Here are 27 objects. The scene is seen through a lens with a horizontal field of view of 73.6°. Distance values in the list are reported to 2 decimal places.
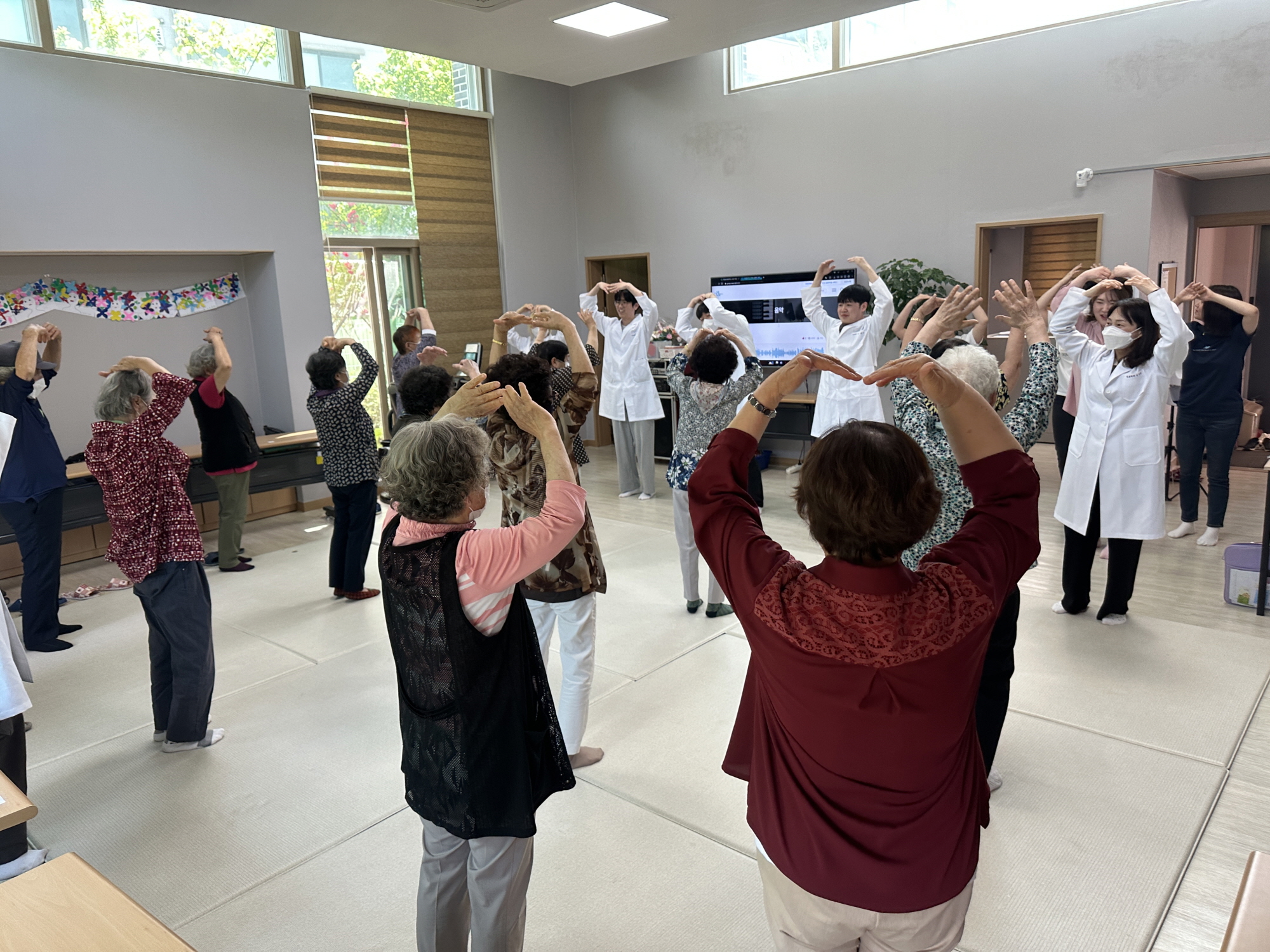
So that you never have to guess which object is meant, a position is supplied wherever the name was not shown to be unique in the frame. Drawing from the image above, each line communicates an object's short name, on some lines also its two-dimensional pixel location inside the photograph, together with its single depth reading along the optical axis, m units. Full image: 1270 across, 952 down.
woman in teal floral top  2.45
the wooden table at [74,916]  1.29
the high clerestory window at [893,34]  6.48
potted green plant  7.02
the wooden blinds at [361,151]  7.59
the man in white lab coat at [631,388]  7.28
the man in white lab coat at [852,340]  5.32
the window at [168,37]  5.92
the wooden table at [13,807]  1.57
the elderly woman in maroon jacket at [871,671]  1.22
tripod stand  6.21
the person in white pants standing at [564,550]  2.76
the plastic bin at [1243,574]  4.24
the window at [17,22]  5.58
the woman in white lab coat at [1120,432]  3.79
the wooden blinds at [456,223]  8.34
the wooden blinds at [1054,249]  8.52
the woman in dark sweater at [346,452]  4.66
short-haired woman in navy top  5.14
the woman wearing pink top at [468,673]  1.64
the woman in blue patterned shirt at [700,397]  4.07
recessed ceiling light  5.11
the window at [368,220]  7.71
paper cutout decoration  5.98
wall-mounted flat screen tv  7.86
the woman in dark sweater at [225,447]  5.28
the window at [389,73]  7.41
